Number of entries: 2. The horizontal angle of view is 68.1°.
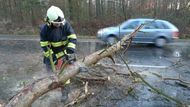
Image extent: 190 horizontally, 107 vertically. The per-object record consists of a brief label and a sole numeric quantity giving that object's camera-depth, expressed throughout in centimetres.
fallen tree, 195
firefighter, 253
